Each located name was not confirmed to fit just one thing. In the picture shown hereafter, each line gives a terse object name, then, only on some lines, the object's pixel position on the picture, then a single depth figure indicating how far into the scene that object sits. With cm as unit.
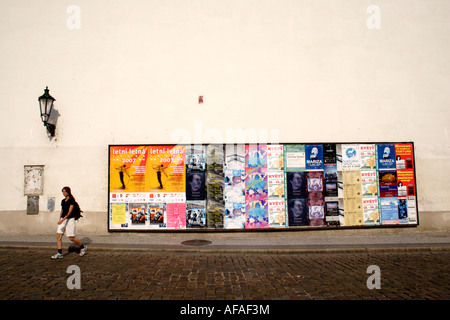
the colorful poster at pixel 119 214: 1040
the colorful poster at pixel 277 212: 1034
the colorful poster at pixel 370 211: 1055
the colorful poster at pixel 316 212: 1041
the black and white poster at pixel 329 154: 1062
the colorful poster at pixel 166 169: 1041
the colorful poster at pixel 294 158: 1055
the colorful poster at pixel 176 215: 1030
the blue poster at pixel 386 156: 1077
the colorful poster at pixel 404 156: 1084
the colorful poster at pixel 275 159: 1051
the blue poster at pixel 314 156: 1056
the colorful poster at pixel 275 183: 1042
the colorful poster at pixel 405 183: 1074
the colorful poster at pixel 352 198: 1050
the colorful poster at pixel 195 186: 1034
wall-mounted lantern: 1022
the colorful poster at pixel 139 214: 1037
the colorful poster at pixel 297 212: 1038
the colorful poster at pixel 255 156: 1046
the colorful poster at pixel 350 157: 1066
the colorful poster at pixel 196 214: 1027
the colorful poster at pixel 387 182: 1069
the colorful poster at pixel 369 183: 1063
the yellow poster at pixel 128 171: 1046
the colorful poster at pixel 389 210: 1059
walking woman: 766
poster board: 1033
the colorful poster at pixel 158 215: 1033
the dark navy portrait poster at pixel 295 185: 1046
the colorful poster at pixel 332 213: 1044
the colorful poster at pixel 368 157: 1071
